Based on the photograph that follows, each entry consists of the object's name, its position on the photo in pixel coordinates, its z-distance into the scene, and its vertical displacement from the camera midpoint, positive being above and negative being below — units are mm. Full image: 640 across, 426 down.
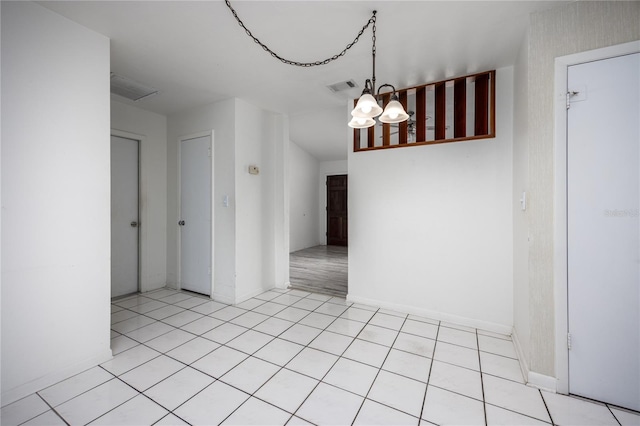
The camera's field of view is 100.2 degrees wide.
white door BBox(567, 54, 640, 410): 1688 -125
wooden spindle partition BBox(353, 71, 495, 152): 2812 +1127
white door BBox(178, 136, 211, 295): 3777 -53
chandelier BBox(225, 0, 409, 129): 1966 +769
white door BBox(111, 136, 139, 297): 3660 -63
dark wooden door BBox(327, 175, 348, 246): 8453 +33
